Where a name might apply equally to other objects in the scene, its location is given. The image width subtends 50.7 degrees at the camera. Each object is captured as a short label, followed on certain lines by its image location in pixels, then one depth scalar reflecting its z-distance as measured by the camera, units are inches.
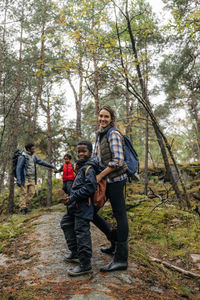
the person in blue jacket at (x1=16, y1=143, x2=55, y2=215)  278.6
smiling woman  106.4
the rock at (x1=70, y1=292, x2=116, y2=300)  76.9
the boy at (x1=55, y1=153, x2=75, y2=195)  294.1
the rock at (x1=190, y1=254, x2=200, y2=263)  135.5
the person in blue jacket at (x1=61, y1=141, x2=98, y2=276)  100.0
